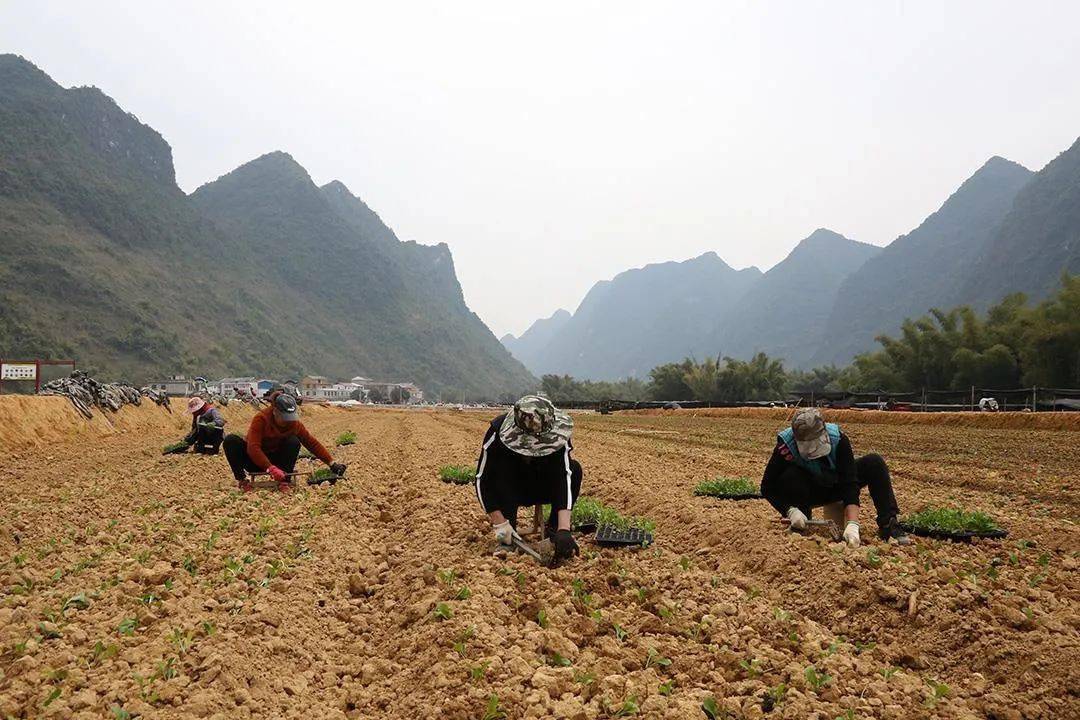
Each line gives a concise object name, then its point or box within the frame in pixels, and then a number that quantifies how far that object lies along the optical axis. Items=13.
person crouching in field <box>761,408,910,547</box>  6.43
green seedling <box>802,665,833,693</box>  3.59
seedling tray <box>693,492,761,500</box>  8.99
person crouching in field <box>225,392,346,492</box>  9.27
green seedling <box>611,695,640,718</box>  3.30
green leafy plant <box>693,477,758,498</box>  9.19
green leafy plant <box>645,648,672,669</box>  3.89
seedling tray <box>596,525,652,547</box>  6.39
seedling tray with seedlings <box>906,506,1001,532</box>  6.65
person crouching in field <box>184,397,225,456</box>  14.43
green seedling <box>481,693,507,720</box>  3.31
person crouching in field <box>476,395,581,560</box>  5.87
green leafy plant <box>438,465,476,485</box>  10.76
